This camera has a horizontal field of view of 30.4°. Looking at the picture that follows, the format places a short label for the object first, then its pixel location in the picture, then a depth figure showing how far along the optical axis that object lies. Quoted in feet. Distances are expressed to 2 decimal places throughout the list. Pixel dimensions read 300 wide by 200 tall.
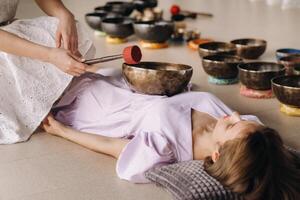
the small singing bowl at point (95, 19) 14.58
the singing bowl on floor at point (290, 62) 10.10
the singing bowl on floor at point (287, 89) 8.36
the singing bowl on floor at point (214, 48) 11.22
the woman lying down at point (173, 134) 5.36
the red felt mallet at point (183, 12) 16.55
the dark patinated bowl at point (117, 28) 13.74
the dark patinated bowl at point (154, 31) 12.94
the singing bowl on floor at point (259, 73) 9.25
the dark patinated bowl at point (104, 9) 15.78
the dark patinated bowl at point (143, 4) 16.20
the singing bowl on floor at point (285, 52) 11.07
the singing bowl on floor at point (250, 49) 11.62
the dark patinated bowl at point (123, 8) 15.66
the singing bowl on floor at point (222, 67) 10.11
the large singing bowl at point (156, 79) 7.75
